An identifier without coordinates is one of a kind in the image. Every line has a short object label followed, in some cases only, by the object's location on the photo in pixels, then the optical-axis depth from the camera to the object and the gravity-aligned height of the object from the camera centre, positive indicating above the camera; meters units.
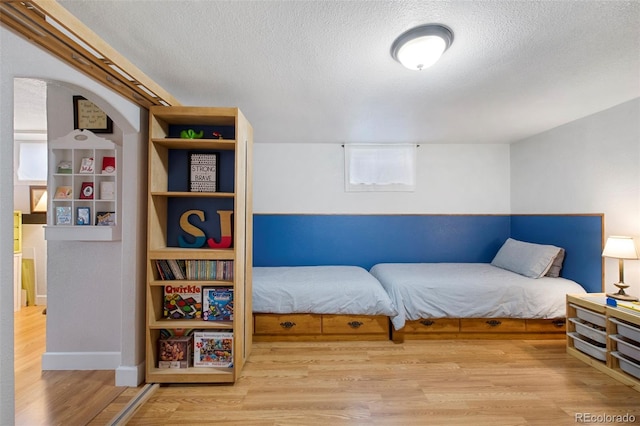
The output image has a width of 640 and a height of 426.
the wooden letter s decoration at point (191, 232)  2.29 -0.15
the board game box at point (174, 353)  2.16 -1.06
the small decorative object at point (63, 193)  2.28 +0.17
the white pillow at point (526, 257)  3.01 -0.49
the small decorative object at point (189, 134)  2.21 +0.62
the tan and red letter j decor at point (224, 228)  2.29 -0.11
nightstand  2.07 -0.97
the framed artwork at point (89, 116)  2.30 +0.79
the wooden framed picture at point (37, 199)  3.99 +0.21
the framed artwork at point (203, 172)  2.30 +0.34
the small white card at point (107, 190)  2.30 +0.19
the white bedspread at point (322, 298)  2.78 -0.83
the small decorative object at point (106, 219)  2.29 -0.04
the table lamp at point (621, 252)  2.26 -0.31
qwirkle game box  2.21 -0.69
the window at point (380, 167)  3.88 +0.64
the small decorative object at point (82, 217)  2.26 -0.02
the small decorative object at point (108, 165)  2.29 +0.40
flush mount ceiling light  1.47 +0.92
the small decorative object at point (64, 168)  2.30 +0.37
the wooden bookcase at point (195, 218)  2.10 -0.03
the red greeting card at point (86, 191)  2.31 +0.19
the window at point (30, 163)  4.01 +0.72
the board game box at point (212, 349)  2.17 -1.03
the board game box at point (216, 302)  2.20 -0.68
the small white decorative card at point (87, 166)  2.28 +0.39
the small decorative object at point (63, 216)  2.24 -0.02
